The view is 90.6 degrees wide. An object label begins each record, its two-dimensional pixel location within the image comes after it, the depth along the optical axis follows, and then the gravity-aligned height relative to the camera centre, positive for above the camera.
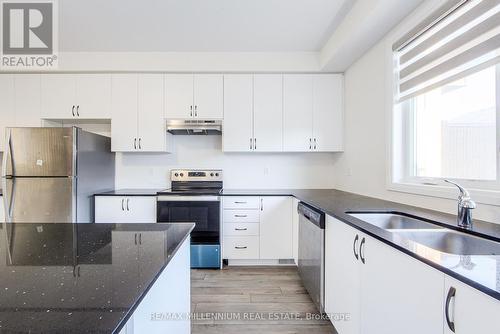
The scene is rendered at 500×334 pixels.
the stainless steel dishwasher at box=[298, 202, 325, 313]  1.79 -0.68
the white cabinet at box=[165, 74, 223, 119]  3.04 +0.88
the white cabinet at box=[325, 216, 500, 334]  0.70 -0.49
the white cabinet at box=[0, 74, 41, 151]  2.97 +0.81
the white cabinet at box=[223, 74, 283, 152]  3.06 +0.68
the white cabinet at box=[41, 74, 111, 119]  2.99 +0.87
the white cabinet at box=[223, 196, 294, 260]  2.85 -0.70
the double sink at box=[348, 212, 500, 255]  1.12 -0.36
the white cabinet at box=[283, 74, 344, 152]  3.09 +0.68
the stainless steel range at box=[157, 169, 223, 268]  2.74 -0.55
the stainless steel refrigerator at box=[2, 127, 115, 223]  2.48 -0.08
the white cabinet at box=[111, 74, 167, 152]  3.02 +0.66
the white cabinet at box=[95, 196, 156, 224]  2.78 -0.47
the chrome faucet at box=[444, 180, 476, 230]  1.24 -0.22
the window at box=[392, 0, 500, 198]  1.35 +0.47
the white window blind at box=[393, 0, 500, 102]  1.31 +0.77
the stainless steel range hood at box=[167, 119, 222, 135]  3.00 +0.52
